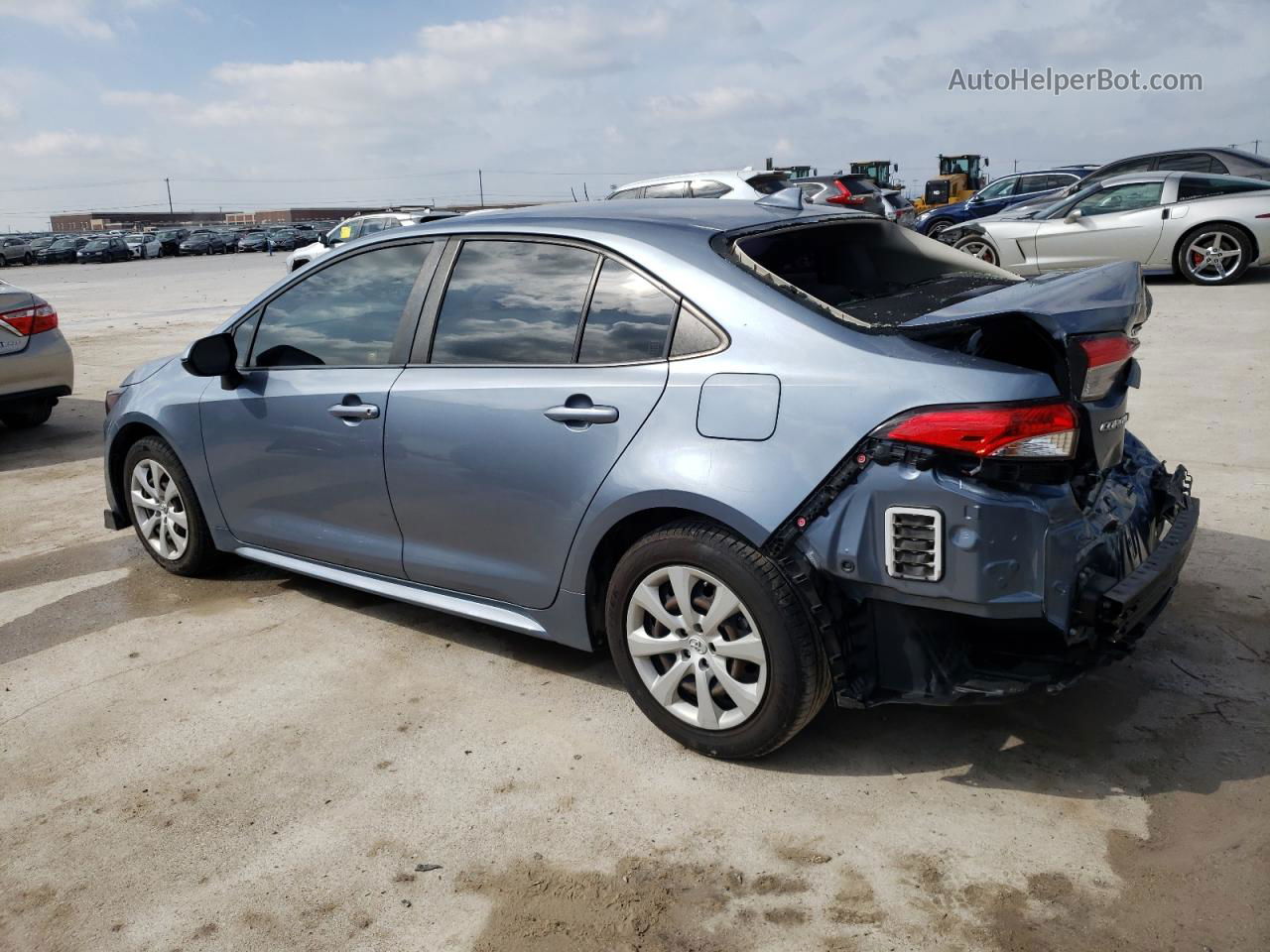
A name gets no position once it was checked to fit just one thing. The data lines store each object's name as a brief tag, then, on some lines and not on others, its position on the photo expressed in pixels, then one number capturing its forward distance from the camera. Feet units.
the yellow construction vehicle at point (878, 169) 132.77
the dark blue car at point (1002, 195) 63.67
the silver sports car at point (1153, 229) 41.81
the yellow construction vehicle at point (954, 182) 111.04
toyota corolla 9.11
